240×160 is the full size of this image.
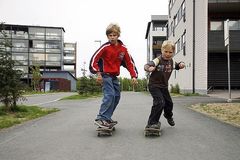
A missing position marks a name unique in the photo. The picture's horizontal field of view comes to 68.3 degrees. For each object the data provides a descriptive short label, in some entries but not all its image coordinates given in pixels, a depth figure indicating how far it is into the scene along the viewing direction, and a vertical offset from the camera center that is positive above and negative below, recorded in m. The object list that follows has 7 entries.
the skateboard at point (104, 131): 2.76 -0.77
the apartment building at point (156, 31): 37.44 +10.91
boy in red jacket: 2.96 +0.26
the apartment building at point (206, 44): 13.46 +3.06
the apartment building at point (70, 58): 55.36 +7.55
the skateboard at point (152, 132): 2.72 -0.77
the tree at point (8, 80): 5.11 +0.05
